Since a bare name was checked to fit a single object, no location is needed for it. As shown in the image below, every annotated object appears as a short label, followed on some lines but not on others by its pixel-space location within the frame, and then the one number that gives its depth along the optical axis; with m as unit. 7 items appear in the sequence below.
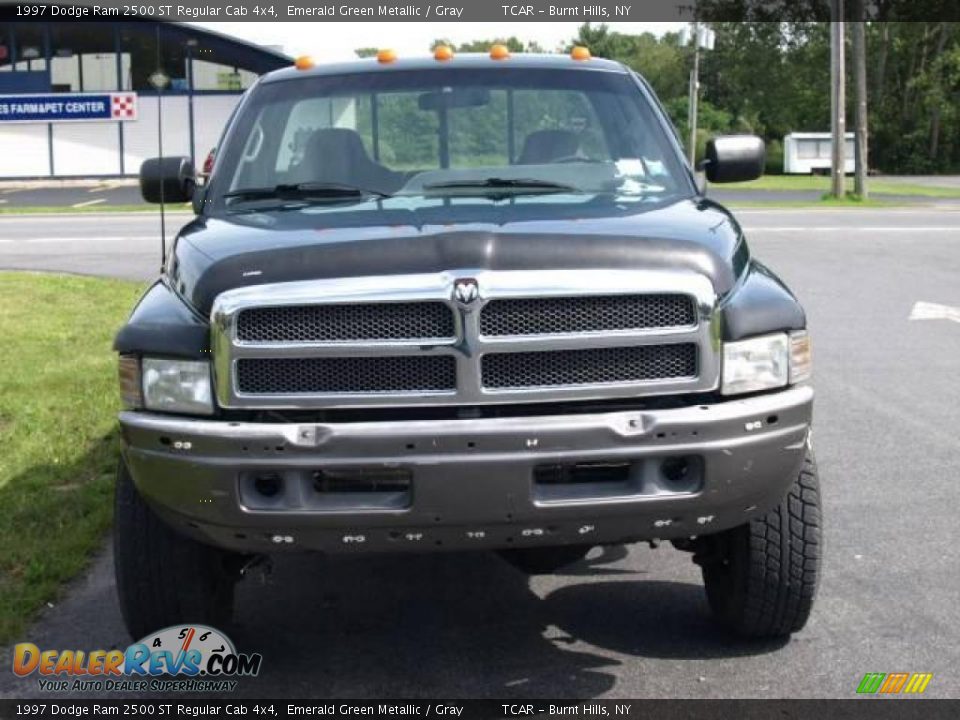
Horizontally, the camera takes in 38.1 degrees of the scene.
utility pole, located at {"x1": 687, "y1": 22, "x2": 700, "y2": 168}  43.94
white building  50.19
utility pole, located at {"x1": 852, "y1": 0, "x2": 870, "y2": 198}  34.75
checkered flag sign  49.84
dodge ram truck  3.65
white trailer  62.69
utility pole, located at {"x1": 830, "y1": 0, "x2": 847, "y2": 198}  31.92
